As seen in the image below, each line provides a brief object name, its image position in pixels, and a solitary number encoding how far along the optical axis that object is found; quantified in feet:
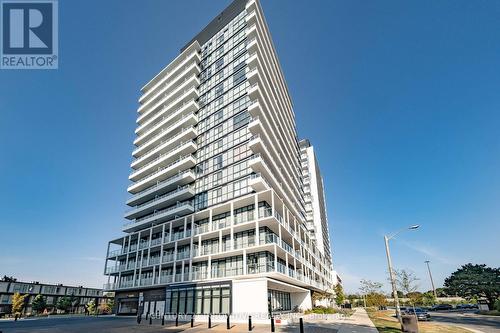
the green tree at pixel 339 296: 192.95
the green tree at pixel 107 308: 204.08
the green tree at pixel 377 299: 171.36
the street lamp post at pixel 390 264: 63.31
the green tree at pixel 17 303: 189.88
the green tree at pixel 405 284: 77.27
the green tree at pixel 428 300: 206.39
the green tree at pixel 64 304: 224.53
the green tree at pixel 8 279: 218.67
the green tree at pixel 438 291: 360.48
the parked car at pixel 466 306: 210.28
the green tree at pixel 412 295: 78.86
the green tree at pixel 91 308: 209.38
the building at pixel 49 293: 209.26
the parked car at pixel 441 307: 189.57
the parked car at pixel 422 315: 107.76
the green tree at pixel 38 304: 201.46
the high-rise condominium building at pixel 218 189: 110.01
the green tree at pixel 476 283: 164.04
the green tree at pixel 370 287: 170.09
